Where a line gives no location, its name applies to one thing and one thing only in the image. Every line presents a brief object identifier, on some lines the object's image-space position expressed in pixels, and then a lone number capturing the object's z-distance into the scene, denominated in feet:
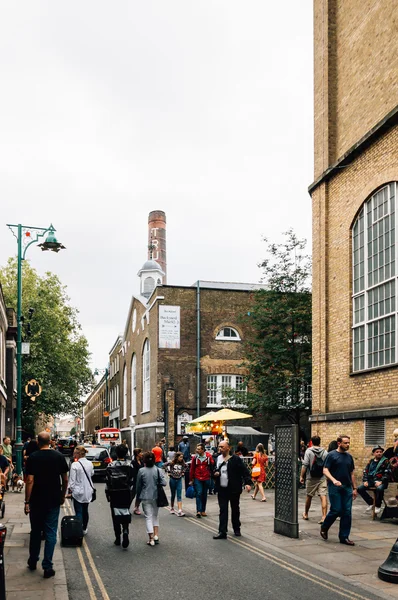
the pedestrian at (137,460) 54.91
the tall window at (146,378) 149.89
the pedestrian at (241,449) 63.13
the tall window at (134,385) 170.86
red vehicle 172.96
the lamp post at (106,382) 239.50
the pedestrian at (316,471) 45.11
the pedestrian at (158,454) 64.69
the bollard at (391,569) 27.37
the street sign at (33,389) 83.05
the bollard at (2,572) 19.33
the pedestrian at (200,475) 48.55
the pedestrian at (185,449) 73.30
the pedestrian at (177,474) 50.21
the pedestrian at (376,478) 46.01
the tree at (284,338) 94.73
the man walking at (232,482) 39.99
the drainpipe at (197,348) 131.23
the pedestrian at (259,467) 61.35
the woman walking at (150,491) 37.09
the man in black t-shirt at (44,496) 28.48
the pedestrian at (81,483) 39.04
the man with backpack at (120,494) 36.14
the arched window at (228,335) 136.77
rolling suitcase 36.37
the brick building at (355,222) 60.39
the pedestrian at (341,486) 36.68
